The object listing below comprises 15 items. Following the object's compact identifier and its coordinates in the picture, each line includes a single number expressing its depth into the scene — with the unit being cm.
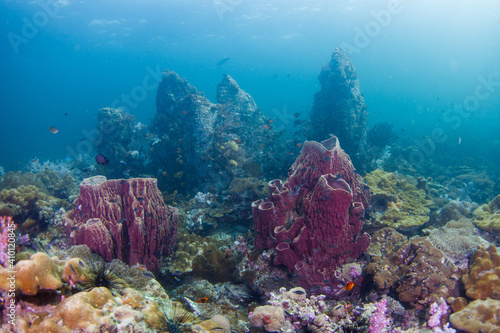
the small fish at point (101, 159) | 656
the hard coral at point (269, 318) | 303
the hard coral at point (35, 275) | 188
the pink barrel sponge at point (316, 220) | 410
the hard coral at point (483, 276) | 317
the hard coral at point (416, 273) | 348
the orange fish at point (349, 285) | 363
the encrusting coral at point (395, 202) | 615
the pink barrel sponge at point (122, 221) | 423
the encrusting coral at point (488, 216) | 577
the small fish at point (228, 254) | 509
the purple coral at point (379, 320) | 282
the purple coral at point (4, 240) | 206
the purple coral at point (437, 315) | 282
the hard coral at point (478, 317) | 265
